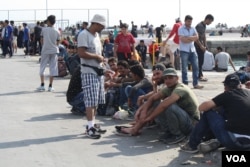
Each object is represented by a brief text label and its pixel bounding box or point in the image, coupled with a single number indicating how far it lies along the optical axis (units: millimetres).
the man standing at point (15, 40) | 27719
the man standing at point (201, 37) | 12875
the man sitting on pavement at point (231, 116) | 5832
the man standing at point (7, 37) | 23828
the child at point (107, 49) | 19339
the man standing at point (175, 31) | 14781
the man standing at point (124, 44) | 12430
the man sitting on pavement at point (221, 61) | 19094
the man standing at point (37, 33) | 24797
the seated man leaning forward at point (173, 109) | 6742
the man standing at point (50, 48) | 11883
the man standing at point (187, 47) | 11844
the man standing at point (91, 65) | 7223
